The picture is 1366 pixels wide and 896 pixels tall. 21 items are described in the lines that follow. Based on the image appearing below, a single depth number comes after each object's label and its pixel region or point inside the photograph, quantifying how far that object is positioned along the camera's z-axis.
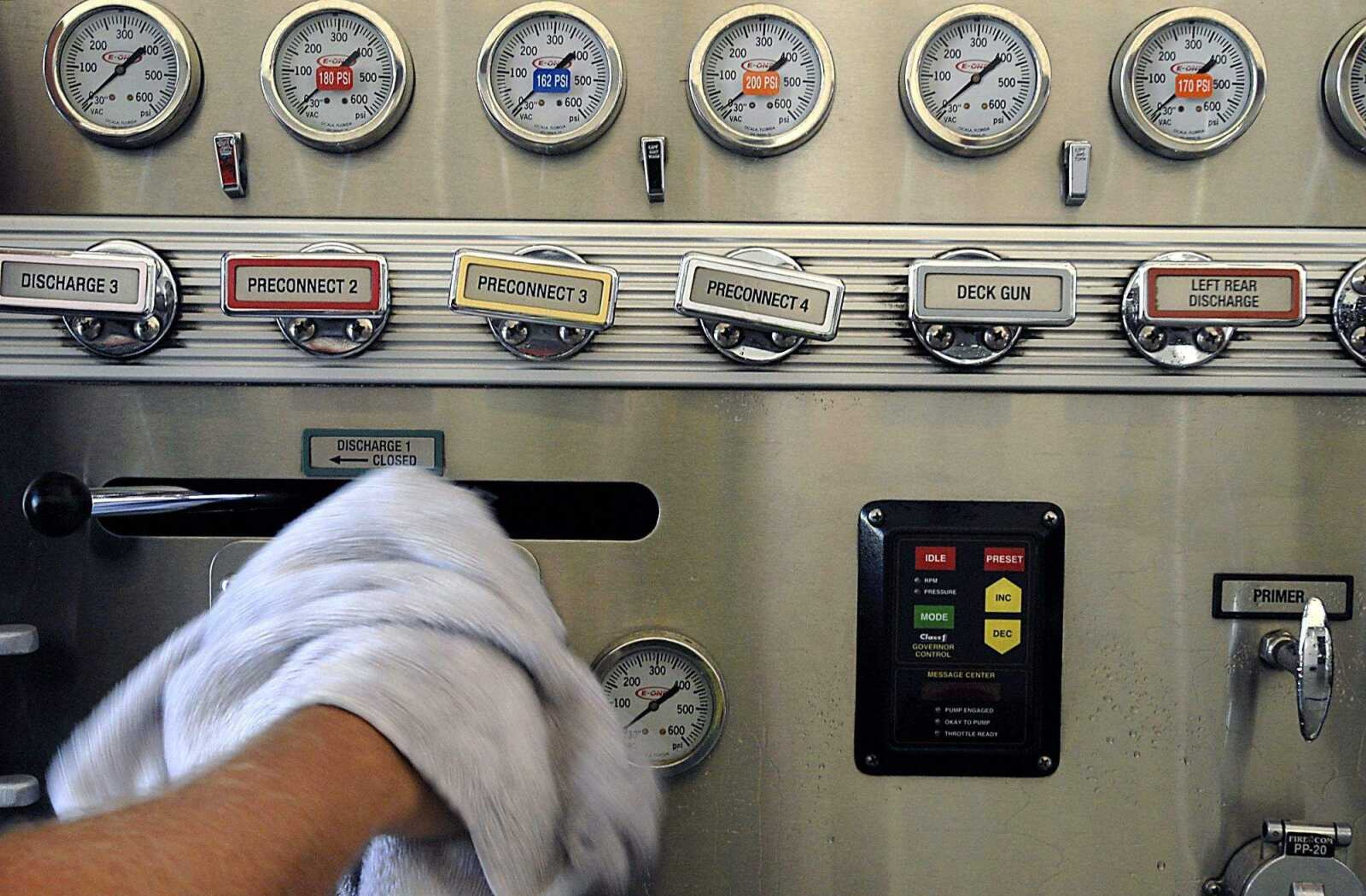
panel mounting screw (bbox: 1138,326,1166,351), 0.95
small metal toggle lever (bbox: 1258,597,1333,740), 0.87
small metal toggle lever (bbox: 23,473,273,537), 0.95
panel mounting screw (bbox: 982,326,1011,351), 0.95
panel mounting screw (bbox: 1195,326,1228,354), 0.95
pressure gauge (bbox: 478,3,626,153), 0.95
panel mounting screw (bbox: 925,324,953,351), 0.95
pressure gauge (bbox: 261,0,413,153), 0.95
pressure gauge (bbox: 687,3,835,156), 0.95
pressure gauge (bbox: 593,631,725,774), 0.96
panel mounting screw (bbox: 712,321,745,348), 0.95
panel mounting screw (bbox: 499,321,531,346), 0.95
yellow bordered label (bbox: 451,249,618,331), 0.86
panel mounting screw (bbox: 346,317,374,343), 0.95
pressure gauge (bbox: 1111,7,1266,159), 0.94
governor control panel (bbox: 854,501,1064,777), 0.96
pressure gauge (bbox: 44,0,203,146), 0.95
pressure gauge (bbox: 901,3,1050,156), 0.94
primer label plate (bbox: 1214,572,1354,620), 0.95
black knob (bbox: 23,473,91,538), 0.95
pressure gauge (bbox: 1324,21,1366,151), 0.94
